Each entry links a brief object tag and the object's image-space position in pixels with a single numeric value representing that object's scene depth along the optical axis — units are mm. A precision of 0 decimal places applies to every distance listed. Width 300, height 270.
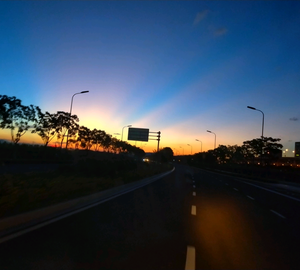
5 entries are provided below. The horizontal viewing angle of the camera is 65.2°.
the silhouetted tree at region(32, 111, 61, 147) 37612
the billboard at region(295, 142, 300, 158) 119227
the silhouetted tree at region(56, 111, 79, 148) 39667
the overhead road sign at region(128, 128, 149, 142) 36732
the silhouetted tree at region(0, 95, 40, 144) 32367
